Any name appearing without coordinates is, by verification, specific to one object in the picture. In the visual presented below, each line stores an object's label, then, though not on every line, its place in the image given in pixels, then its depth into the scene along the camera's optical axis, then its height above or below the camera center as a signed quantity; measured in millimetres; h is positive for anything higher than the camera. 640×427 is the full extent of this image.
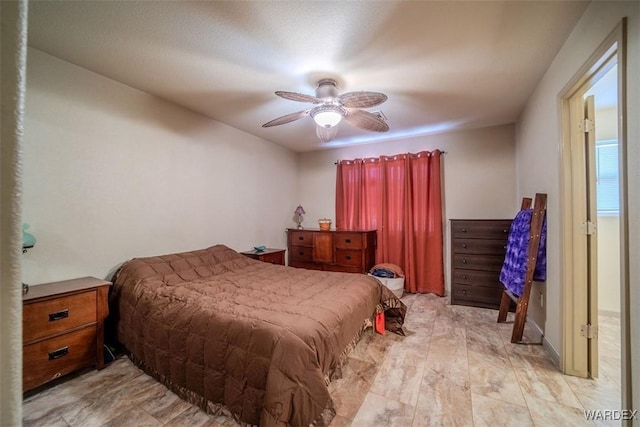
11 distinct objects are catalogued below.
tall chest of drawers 3293 -554
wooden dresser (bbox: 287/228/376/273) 4086 -545
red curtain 3971 +126
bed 1400 -752
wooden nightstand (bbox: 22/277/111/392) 1750 -813
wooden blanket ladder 2305 -382
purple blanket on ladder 2352 -382
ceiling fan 2136 +964
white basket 3762 -968
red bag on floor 2596 -1078
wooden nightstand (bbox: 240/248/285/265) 3699 -571
